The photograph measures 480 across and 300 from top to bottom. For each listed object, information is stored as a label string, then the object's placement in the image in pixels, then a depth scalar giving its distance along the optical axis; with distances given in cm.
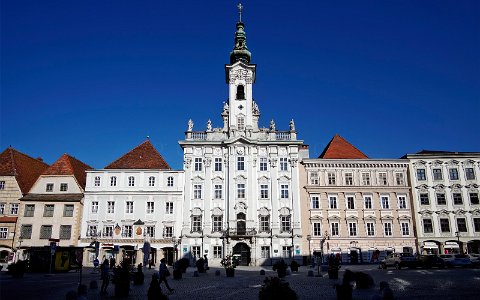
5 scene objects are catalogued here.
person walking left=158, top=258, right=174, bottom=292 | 2046
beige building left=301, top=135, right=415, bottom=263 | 4641
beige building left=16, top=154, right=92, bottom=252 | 4547
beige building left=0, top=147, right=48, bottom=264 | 4528
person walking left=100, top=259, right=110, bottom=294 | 1915
